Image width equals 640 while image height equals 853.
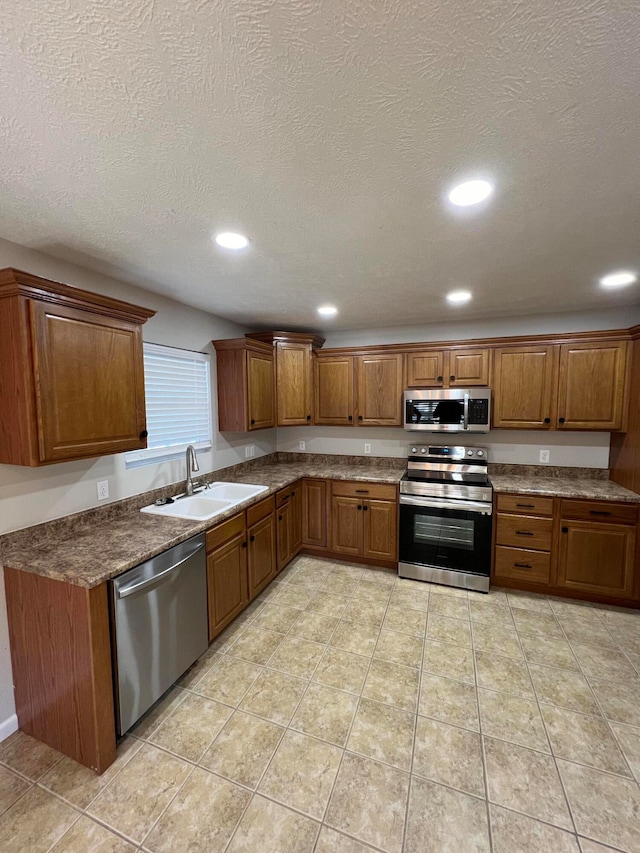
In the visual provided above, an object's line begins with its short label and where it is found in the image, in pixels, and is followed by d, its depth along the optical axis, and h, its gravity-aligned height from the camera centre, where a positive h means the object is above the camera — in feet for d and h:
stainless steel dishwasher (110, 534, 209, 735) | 5.53 -3.79
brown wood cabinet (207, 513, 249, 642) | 7.59 -3.78
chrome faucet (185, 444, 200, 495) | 9.23 -1.56
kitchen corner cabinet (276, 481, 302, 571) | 10.70 -3.72
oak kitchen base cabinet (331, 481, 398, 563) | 11.27 -3.74
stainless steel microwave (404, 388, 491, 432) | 10.78 -0.17
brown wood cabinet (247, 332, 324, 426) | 12.13 +1.06
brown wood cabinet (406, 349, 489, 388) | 10.96 +1.11
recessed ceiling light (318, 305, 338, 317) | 10.10 +2.73
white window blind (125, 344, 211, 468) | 8.73 +0.07
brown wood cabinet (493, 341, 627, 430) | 9.85 +0.49
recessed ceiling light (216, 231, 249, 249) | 5.75 +2.72
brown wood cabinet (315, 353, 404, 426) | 11.92 +0.50
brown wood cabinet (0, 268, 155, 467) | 5.24 +0.55
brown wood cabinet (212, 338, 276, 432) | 10.65 +0.64
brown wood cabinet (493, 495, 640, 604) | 9.13 -3.85
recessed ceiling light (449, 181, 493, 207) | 4.38 +2.67
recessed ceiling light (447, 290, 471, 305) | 8.87 +2.74
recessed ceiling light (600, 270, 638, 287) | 7.56 +2.72
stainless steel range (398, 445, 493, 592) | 10.04 -3.52
